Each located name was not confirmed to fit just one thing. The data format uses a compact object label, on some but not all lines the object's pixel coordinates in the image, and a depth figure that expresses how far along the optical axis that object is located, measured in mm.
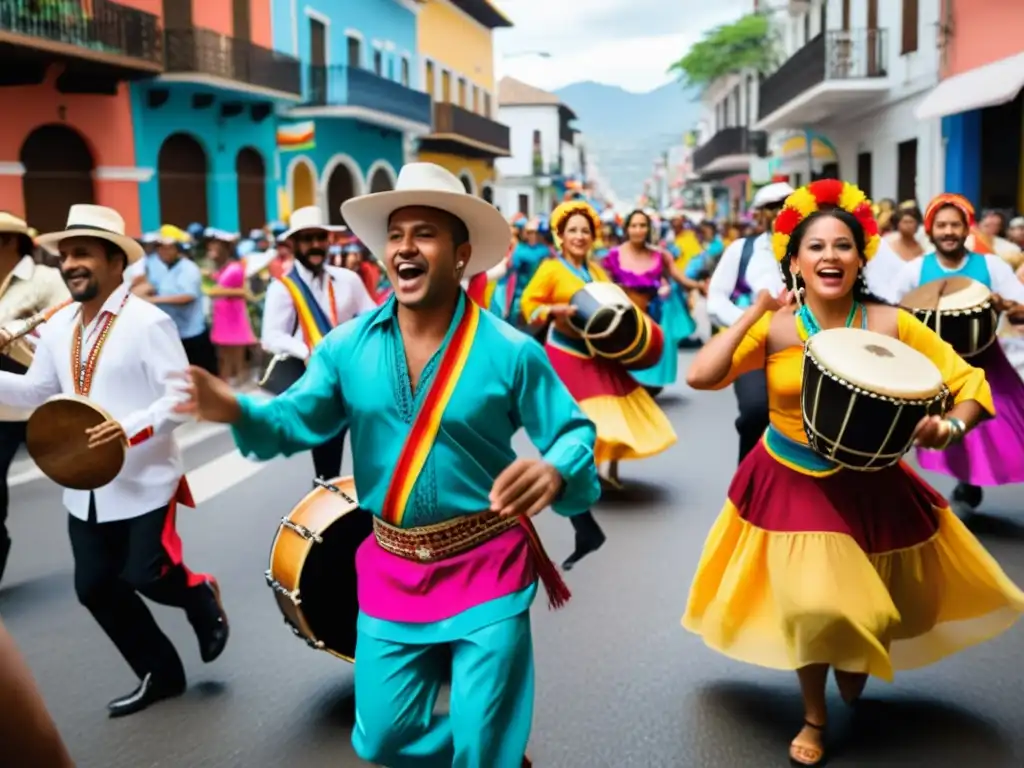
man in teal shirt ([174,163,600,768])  3328
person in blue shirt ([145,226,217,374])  11898
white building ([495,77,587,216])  79062
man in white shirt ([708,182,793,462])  7430
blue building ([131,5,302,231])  22781
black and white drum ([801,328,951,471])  3836
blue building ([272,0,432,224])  28766
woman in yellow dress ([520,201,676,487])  8336
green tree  47906
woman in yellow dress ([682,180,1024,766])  4188
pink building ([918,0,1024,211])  19344
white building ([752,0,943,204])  23656
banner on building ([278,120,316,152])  27922
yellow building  41406
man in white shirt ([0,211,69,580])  6414
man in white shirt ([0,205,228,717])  4754
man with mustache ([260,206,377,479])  7086
